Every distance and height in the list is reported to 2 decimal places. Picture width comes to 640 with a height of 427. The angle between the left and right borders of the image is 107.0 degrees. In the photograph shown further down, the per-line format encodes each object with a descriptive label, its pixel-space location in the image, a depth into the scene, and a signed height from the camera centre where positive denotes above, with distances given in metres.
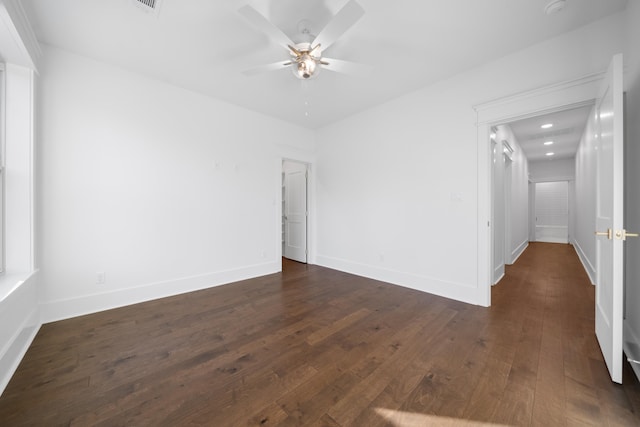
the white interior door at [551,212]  8.47 -0.17
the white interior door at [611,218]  1.50 -0.07
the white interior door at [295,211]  5.12 -0.03
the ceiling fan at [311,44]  1.63 +1.38
